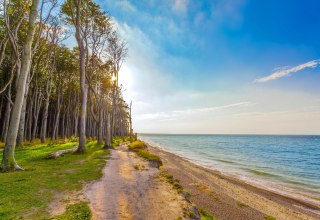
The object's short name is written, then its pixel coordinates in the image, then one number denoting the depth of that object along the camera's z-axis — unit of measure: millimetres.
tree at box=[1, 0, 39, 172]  9078
